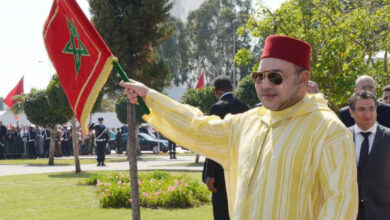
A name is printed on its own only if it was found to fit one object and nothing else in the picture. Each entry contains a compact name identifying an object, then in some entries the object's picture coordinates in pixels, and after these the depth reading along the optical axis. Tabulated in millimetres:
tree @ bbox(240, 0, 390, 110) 13617
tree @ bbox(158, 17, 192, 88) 60781
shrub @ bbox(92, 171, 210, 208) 11078
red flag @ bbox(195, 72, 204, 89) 33212
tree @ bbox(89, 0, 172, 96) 11508
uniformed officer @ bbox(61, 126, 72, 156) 34344
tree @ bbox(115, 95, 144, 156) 35094
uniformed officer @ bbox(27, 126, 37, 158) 31500
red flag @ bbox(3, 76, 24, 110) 35812
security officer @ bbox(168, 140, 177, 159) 28764
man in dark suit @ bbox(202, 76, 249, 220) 6715
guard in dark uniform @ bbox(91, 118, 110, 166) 22500
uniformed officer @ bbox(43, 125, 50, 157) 31742
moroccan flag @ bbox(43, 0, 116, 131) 5039
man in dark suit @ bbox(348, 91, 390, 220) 5211
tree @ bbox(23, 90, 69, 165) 24641
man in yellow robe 2912
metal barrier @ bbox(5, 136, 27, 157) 31911
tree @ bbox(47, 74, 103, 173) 18703
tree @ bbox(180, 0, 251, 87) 60312
